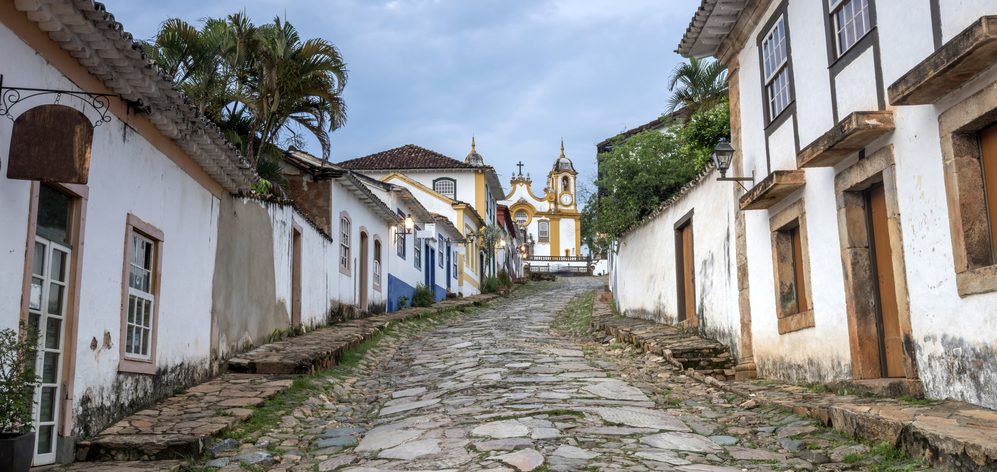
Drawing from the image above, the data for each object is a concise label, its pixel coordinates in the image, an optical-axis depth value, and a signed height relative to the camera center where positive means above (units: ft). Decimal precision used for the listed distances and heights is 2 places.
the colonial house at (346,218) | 57.06 +9.78
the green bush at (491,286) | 115.85 +9.09
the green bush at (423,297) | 81.41 +5.49
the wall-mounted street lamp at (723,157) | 34.50 +7.72
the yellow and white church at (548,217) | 234.38 +36.87
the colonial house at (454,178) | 114.42 +25.46
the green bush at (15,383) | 16.70 -0.40
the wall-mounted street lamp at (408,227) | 74.13 +11.17
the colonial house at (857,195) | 20.53 +4.75
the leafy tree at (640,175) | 64.39 +13.13
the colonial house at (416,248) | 76.05 +10.80
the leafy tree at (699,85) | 66.44 +20.60
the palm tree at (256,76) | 50.72 +17.18
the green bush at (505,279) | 125.18 +10.98
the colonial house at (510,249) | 151.94 +20.61
